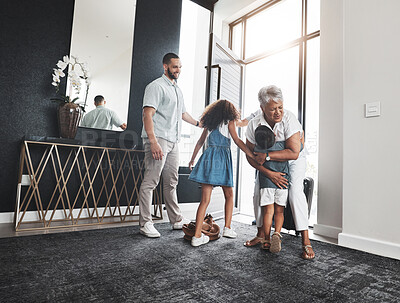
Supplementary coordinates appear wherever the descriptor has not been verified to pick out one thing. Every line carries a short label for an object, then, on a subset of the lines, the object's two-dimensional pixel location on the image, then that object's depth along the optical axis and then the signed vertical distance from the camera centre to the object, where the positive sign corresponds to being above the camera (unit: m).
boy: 2.00 -0.12
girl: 2.21 +0.12
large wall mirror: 3.02 +1.40
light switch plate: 2.13 +0.56
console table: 2.62 -0.23
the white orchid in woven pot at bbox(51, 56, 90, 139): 2.68 +0.68
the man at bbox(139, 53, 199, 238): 2.39 +0.27
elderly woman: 1.98 +0.18
